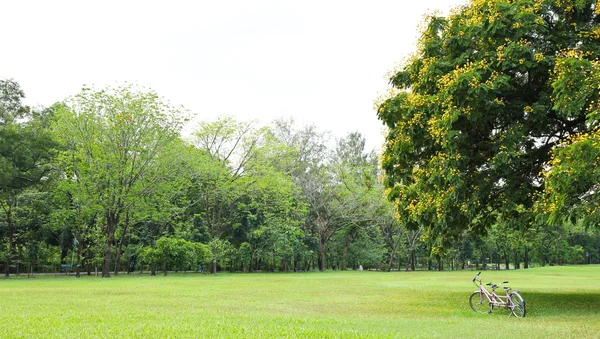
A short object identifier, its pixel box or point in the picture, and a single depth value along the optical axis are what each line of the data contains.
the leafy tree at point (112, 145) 36.38
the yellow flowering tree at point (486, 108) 15.42
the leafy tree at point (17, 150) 32.94
